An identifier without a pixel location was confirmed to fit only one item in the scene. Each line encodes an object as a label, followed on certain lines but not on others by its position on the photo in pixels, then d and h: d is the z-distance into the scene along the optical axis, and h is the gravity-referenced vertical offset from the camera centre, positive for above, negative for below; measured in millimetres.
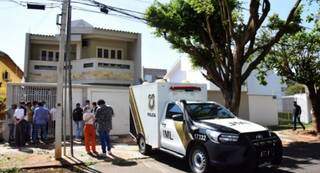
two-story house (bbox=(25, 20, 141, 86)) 16797 +2975
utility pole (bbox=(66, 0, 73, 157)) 8620 +1525
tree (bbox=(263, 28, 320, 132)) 13850 +1987
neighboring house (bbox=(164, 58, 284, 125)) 18312 -229
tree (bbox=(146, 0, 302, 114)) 10672 +3032
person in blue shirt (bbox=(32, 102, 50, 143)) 10540 -808
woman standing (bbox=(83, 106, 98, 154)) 8802 -1068
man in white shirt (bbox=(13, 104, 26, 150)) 10182 -988
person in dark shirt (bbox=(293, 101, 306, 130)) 15086 -887
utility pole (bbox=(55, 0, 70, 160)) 8083 +298
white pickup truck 6204 -859
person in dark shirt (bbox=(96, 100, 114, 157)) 8614 -720
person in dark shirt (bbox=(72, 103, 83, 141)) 11272 -848
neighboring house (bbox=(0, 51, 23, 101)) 25196 +2953
